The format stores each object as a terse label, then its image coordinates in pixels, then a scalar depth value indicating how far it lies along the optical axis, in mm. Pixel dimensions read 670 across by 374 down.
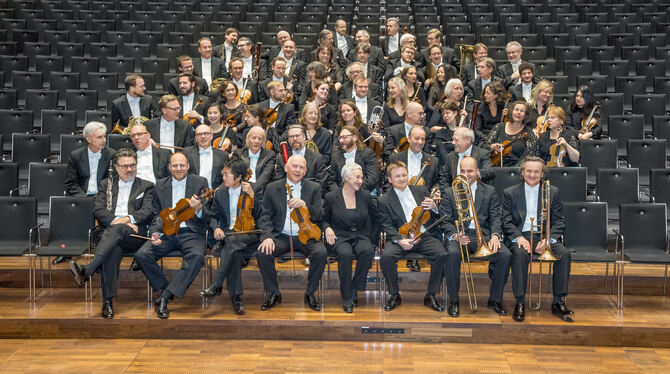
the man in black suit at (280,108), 6180
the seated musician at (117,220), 4781
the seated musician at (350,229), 4898
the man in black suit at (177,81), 6703
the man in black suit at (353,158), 5523
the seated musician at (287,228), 4891
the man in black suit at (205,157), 5477
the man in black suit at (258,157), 5449
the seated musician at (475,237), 4824
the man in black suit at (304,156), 5402
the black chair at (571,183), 5410
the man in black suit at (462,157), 5359
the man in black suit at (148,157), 5555
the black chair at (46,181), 5664
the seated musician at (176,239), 4824
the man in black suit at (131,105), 6359
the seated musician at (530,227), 4797
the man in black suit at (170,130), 5953
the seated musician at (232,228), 4875
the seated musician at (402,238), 4895
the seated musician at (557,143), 5629
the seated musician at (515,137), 5680
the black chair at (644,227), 5129
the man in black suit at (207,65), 7125
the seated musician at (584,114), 6141
